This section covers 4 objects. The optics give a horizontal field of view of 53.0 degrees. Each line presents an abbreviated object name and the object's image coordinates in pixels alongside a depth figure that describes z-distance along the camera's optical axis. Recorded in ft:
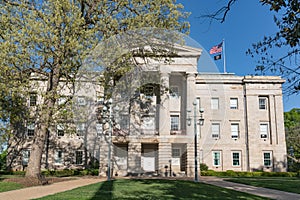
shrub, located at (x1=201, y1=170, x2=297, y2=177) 91.20
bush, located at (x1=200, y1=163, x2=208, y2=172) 95.88
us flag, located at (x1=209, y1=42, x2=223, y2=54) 95.55
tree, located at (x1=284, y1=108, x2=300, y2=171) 121.15
